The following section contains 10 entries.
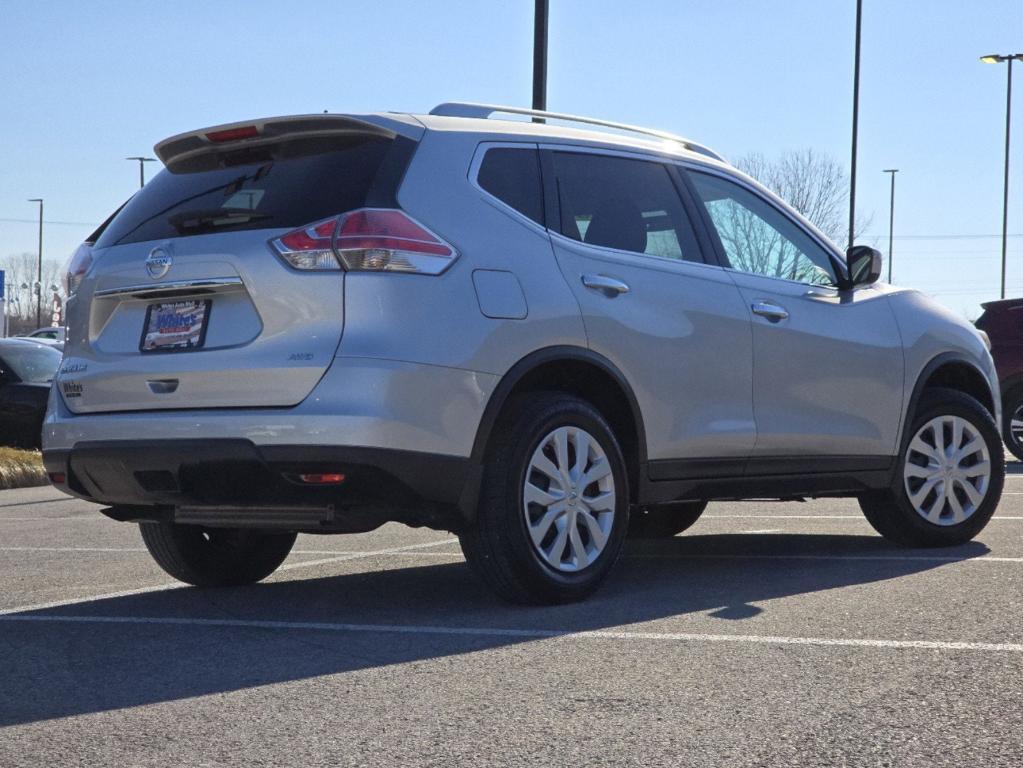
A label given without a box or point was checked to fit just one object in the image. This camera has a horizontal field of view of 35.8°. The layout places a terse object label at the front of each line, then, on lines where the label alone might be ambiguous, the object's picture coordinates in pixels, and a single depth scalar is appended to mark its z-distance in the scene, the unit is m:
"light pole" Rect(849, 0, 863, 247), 30.89
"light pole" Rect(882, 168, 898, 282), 72.97
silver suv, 5.44
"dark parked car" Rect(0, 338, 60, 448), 17.28
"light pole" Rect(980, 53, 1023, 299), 41.66
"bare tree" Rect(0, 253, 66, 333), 123.59
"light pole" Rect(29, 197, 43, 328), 94.19
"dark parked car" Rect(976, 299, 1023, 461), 16.69
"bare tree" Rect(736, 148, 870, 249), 45.59
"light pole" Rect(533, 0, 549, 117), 15.37
